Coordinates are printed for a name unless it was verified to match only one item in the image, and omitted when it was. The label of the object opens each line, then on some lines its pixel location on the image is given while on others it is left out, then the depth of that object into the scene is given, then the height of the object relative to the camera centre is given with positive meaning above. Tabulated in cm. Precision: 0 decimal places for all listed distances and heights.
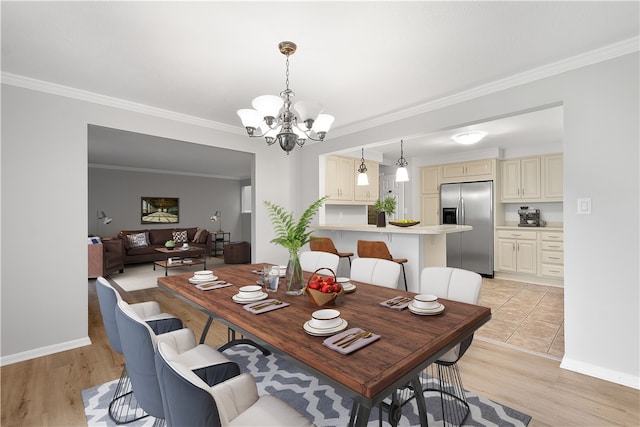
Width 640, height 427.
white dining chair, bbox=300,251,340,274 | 279 -44
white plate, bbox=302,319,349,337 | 128 -49
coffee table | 645 -93
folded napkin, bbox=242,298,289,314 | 160 -49
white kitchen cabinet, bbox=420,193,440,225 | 651 +10
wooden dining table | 100 -50
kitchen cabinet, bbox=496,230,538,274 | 534 -67
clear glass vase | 196 -40
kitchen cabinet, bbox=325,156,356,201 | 494 +59
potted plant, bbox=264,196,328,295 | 196 -19
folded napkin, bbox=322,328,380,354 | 115 -49
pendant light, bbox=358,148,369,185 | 468 +52
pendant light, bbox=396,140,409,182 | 448 +56
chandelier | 208 +68
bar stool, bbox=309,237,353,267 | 398 -43
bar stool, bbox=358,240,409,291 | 349 -43
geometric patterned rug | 185 -123
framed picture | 866 +12
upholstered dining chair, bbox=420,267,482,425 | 177 -54
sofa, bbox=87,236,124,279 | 573 -84
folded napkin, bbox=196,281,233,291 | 207 -49
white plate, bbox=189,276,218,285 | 225 -48
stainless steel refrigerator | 573 -15
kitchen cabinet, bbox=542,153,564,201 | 523 +62
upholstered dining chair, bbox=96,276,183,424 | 172 -74
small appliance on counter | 559 -8
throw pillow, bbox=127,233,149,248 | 756 -63
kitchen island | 354 -35
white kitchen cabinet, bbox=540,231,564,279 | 505 -66
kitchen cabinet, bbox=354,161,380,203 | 550 +48
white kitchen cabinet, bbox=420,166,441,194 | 652 +72
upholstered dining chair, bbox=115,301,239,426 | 121 -57
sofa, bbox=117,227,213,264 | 741 -67
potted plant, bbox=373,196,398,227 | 393 +6
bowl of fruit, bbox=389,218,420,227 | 383 -12
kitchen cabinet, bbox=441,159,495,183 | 577 +82
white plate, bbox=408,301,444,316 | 153 -48
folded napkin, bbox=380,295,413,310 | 165 -49
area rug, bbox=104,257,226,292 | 553 -125
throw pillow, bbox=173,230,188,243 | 842 -60
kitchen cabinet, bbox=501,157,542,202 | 549 +61
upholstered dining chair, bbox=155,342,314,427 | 86 -55
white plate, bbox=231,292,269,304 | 175 -48
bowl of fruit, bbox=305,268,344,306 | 166 -41
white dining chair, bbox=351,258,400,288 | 235 -45
